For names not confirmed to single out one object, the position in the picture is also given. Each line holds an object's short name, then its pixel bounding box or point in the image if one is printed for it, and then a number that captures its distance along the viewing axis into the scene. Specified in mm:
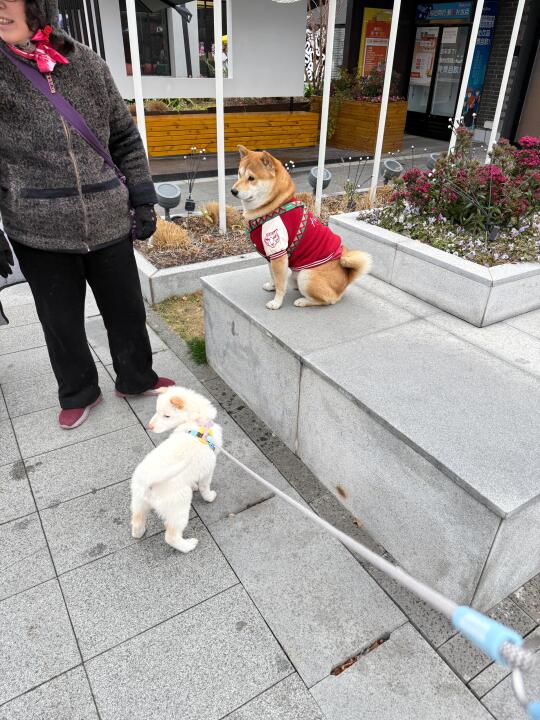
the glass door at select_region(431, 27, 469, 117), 12086
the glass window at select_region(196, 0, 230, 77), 9164
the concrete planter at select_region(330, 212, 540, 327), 3246
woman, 2406
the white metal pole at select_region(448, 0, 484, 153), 6336
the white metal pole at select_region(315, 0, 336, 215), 5926
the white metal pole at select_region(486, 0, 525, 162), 6723
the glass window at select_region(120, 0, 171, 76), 8812
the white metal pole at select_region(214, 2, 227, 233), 5051
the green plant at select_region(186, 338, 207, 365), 4199
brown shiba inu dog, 2936
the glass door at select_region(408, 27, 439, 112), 12773
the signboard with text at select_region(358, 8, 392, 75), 12688
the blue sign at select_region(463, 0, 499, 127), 11598
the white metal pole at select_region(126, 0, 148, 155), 4613
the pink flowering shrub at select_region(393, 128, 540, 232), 3893
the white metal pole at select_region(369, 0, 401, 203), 6145
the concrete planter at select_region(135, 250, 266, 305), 5043
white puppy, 2154
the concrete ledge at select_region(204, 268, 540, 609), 2010
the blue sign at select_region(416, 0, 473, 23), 11664
